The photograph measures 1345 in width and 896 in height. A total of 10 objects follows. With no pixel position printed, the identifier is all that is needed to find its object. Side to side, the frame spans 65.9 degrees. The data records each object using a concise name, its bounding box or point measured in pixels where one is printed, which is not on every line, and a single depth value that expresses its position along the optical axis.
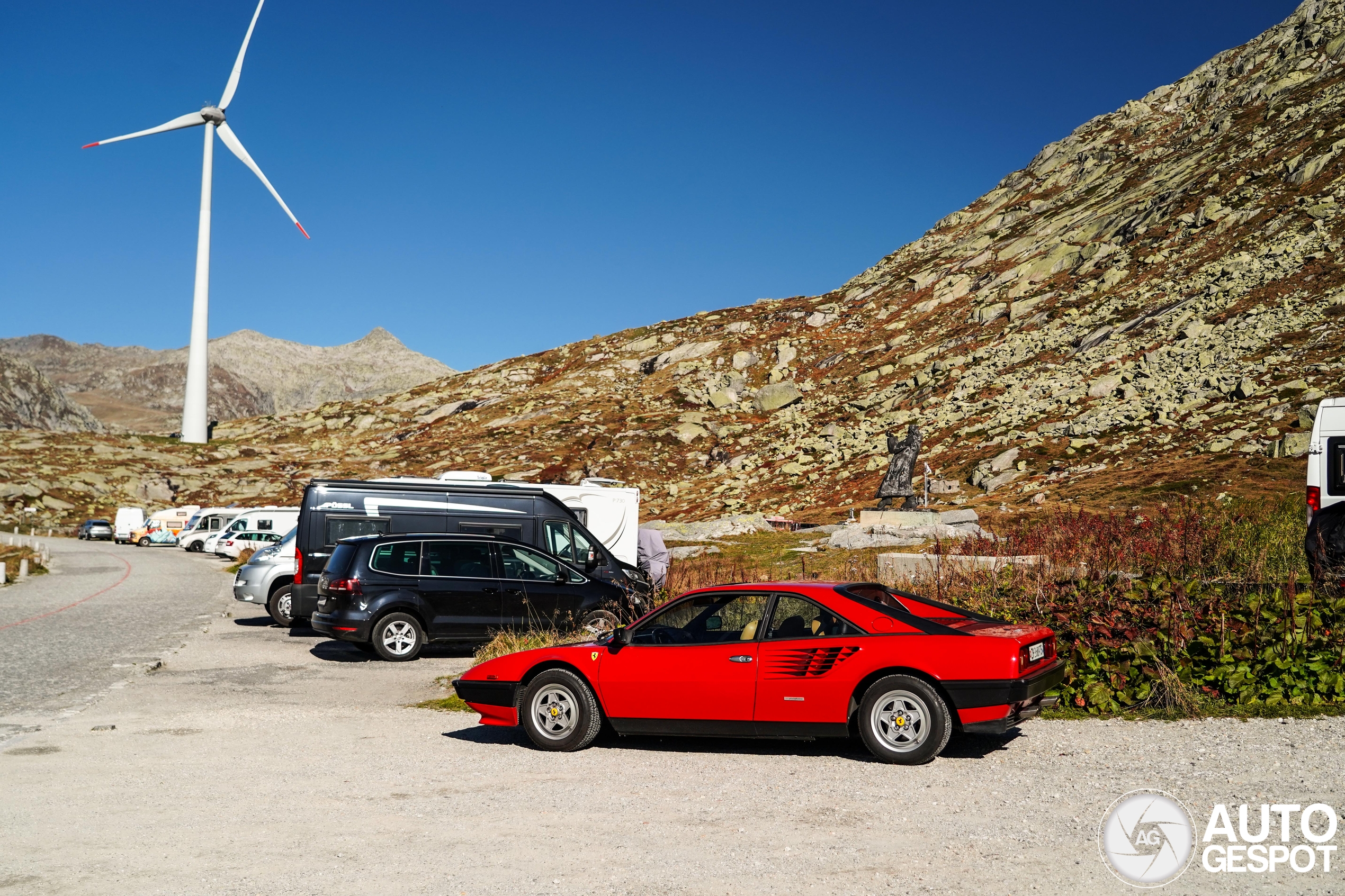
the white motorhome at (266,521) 40.16
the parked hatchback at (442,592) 14.61
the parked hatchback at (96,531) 60.81
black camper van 17.72
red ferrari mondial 7.67
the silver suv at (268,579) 19.98
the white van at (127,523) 58.50
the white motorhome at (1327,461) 15.62
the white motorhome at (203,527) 51.53
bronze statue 35.94
